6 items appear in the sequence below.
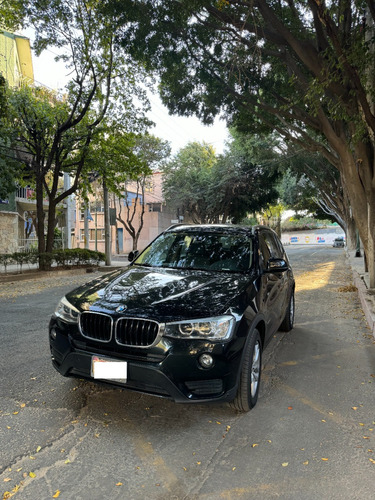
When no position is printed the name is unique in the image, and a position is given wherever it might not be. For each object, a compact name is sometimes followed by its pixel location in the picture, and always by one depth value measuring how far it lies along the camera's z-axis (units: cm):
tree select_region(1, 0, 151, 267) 1306
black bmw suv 292
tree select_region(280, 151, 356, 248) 2245
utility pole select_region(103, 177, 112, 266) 2080
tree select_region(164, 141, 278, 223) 2861
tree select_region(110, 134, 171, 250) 2622
